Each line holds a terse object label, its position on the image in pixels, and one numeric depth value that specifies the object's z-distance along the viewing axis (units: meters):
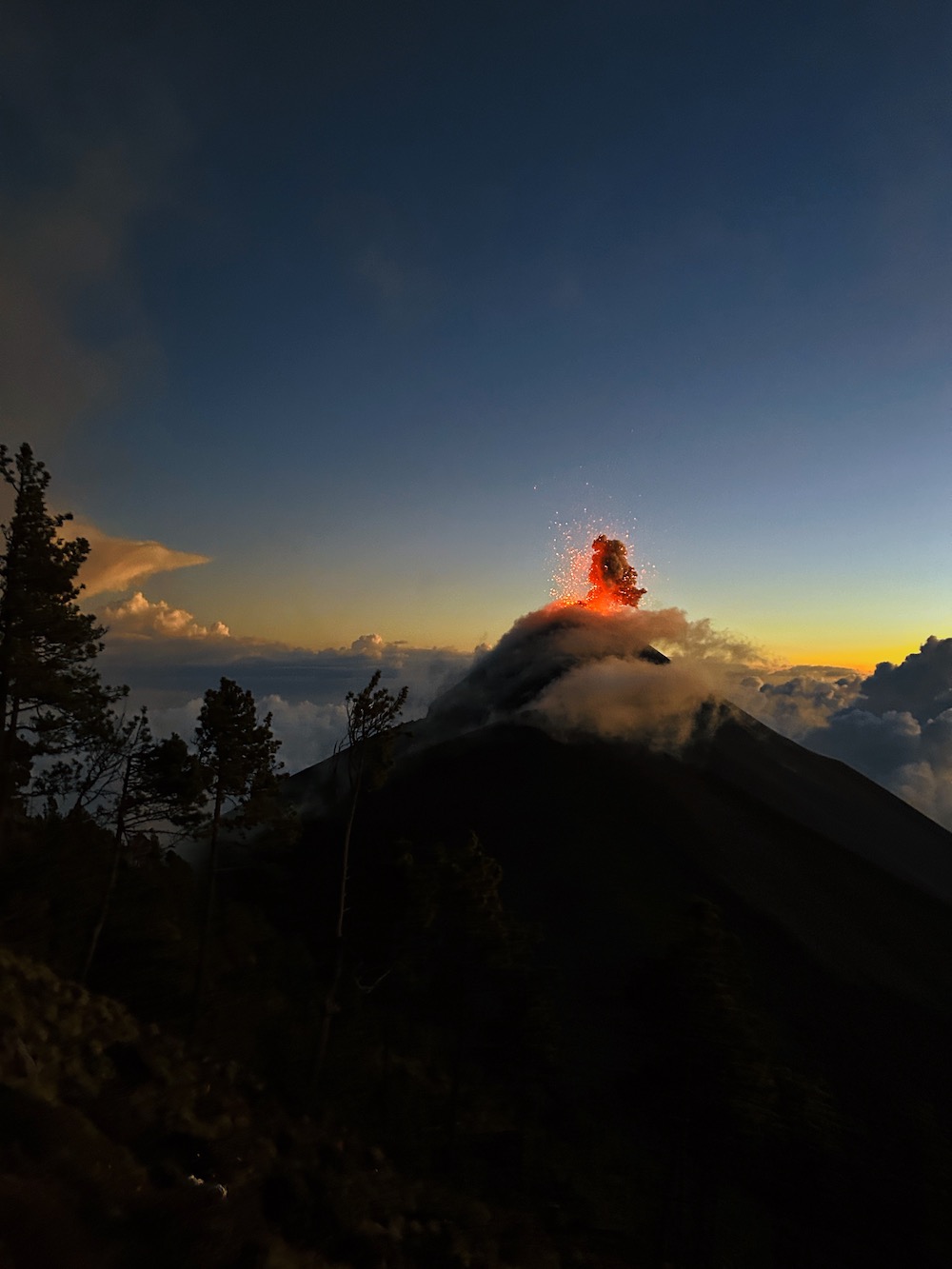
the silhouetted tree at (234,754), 32.38
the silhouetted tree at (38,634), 24.11
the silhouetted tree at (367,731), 30.12
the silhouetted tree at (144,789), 30.39
